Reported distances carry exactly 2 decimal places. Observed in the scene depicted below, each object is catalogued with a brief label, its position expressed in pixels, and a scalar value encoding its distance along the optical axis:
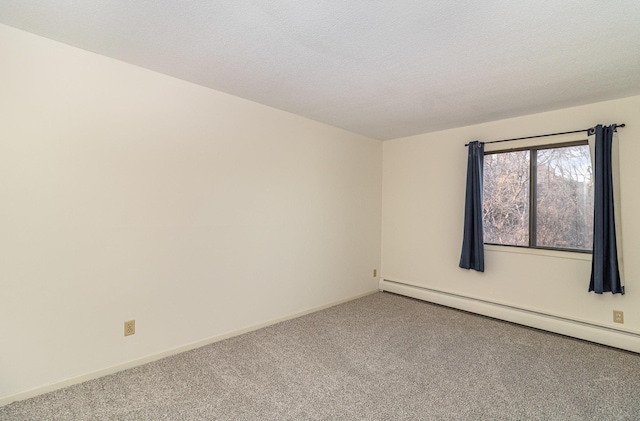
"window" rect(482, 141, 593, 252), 3.16
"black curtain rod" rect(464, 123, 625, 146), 2.88
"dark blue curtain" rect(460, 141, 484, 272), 3.67
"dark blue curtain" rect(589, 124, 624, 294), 2.83
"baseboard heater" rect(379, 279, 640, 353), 2.86
